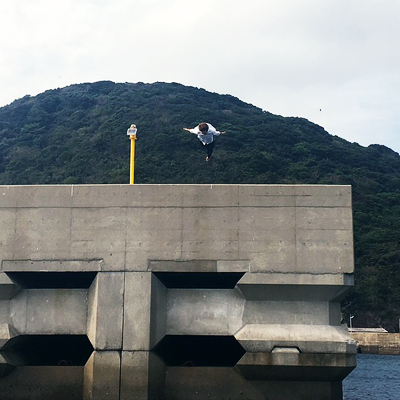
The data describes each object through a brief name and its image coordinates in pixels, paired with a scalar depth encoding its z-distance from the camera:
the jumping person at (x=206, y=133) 24.16
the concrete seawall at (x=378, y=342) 103.25
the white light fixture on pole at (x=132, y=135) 22.45
